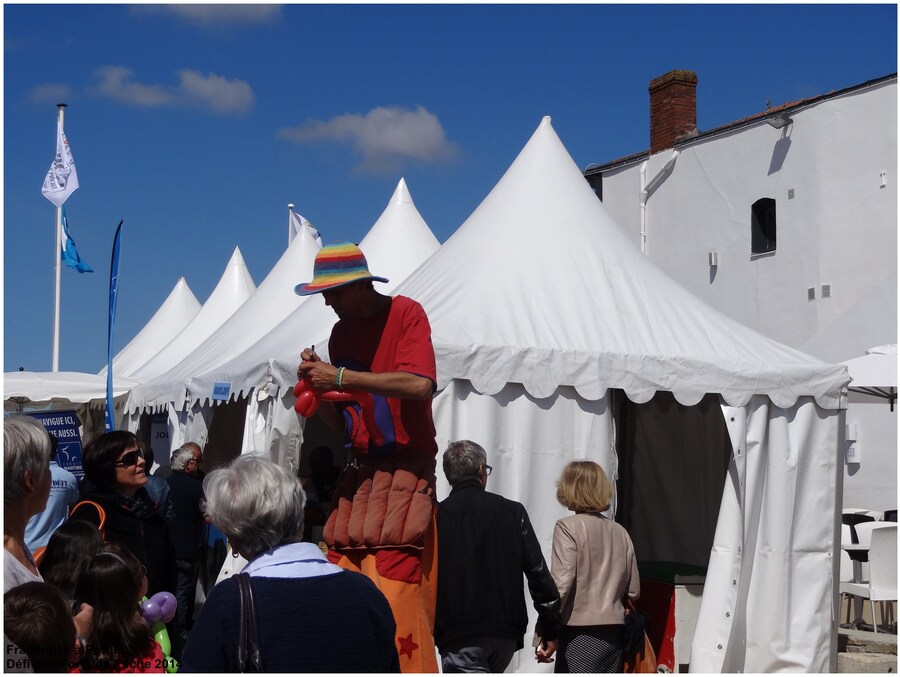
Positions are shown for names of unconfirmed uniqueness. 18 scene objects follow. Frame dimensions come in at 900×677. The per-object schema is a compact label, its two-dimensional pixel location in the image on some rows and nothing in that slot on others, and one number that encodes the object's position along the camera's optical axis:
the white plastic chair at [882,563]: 8.70
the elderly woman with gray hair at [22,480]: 2.90
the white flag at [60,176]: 18.67
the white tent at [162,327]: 19.78
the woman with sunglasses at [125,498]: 4.63
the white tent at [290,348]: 7.23
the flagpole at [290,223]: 16.77
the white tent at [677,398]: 6.75
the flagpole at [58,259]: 18.83
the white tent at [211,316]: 16.09
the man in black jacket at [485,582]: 4.63
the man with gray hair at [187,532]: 7.68
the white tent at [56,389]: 11.71
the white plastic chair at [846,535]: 11.99
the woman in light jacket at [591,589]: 4.86
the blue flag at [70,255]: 19.39
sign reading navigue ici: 8.60
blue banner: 9.30
